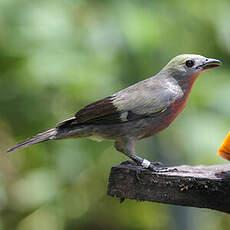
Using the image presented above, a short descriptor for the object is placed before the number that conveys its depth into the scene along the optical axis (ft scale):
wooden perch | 17.02
